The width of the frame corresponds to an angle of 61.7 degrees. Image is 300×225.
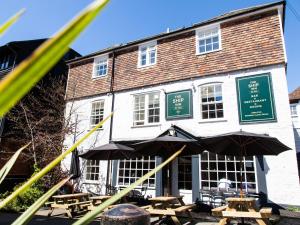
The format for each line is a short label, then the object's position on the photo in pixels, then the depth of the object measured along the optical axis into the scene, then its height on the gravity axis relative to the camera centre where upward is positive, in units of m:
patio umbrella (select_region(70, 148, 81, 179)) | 10.40 +0.36
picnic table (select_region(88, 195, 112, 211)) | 8.05 -0.82
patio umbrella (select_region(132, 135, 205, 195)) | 7.94 +0.95
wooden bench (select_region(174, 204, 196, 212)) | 6.71 -0.86
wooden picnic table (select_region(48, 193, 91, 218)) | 8.35 -1.01
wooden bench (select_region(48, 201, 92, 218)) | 8.24 -1.05
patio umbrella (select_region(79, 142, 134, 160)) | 9.62 +0.86
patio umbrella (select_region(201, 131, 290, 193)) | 6.84 +0.94
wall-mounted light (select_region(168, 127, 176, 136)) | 10.57 +1.86
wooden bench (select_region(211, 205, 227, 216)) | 5.91 -0.80
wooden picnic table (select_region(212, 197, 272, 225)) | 5.62 -0.78
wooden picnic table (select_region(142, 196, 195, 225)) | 6.69 -0.88
